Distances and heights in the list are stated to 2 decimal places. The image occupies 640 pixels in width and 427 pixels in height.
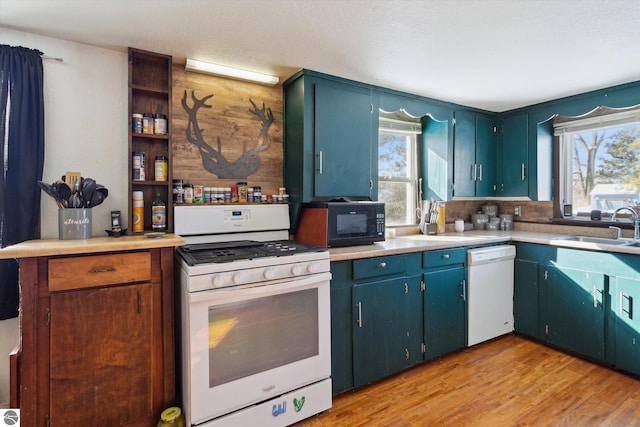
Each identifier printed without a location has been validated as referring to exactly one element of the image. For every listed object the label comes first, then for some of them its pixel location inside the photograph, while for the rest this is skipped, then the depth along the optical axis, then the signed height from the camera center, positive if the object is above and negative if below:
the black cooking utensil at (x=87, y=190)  1.86 +0.15
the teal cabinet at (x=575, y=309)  2.55 -0.79
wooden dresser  1.53 -0.58
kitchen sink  2.63 -0.24
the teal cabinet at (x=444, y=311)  2.56 -0.78
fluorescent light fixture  2.24 +1.03
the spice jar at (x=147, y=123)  2.16 +0.61
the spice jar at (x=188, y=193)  2.26 +0.15
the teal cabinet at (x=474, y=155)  3.40 +0.63
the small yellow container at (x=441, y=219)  3.35 -0.05
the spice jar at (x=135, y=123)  2.13 +0.60
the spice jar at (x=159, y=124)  2.19 +0.61
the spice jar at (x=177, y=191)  2.22 +0.16
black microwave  2.37 -0.07
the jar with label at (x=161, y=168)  2.20 +0.32
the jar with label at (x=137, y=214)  2.12 +0.01
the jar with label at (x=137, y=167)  2.14 +0.32
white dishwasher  2.81 -0.70
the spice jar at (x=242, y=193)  2.48 +0.17
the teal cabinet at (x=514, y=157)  3.44 +0.60
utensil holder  1.80 -0.04
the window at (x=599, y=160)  2.92 +0.51
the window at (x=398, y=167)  3.29 +0.48
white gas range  1.67 -0.65
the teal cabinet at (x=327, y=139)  2.44 +0.59
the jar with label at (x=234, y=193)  2.47 +0.16
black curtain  1.84 +0.36
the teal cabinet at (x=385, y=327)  2.22 -0.80
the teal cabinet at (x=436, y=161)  3.33 +0.55
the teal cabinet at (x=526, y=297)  2.96 -0.77
